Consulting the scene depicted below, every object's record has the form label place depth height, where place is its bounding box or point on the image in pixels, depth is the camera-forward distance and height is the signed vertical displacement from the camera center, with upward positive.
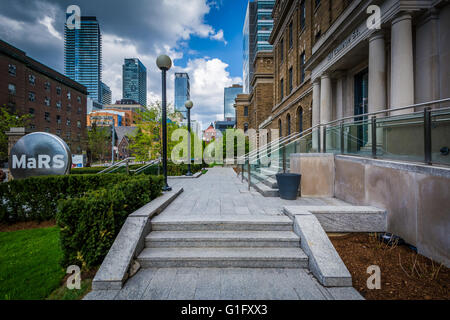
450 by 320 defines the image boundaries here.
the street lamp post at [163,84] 7.13 +2.82
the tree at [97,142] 48.75 +4.55
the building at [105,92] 182.90 +65.37
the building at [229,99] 162.38 +48.97
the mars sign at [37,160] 8.87 +0.05
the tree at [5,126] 18.08 +3.39
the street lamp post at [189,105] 13.49 +3.72
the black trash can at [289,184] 6.06 -0.76
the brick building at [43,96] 34.84 +13.52
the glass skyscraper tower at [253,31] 57.34 +42.28
